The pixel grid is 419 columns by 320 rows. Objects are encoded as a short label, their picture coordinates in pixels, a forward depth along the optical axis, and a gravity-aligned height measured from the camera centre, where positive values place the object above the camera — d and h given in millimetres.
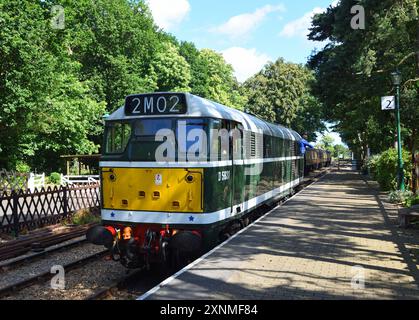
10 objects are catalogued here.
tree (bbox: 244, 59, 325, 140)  60062 +8333
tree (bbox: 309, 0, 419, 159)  15977 +4274
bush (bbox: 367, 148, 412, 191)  19188 -523
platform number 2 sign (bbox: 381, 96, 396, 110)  16359 +2024
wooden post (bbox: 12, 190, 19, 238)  12961 -1516
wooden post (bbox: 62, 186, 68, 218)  15500 -1472
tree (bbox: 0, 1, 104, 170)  23156 +4013
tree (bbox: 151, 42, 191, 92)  43719 +8775
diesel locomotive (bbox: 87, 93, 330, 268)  8047 -345
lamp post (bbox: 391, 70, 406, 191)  16781 -310
